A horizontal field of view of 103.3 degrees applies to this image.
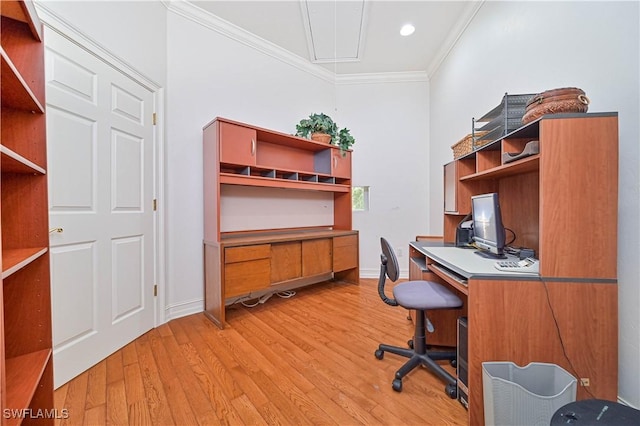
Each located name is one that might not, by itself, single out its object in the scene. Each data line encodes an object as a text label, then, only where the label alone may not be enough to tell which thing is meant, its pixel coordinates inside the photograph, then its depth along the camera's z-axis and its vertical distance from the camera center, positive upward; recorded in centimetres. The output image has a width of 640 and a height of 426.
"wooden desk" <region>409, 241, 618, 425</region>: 115 -54
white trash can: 100 -77
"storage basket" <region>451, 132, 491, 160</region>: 203 +57
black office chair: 152 -57
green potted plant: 333 +107
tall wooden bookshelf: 98 -1
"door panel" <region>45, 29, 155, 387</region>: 161 +5
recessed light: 294 +215
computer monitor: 163 -11
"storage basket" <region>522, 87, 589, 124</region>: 121 +53
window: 406 +21
